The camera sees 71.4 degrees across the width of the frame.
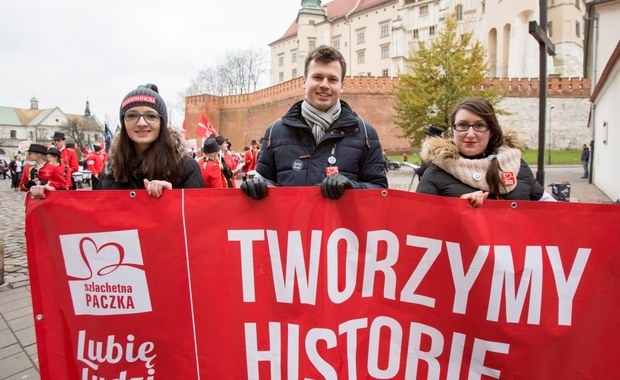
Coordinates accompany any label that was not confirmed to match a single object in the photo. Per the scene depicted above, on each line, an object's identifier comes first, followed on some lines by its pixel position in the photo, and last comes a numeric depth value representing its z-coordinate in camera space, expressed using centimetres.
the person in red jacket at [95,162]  1445
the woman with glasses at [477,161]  245
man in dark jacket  261
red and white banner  212
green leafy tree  2481
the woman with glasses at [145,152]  258
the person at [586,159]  1962
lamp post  3064
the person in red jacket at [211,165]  774
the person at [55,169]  943
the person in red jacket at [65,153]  1108
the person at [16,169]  2572
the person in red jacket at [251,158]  1407
